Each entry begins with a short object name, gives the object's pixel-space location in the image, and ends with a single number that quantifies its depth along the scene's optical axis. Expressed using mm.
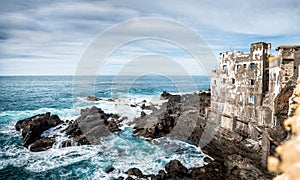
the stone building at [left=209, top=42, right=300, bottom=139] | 21625
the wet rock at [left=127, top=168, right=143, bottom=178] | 20219
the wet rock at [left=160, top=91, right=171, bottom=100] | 63606
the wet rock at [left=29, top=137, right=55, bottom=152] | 26469
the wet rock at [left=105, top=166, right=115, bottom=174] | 21391
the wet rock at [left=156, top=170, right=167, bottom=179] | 19564
